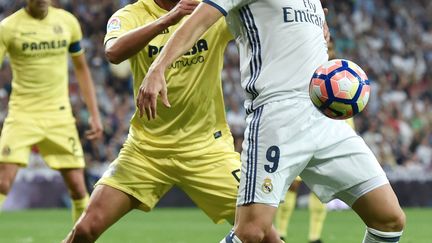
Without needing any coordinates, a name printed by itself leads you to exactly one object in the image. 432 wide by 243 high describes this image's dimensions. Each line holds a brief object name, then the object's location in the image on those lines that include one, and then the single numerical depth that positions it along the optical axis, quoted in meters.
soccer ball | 10.79
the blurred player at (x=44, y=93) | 18.48
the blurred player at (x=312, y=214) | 21.53
